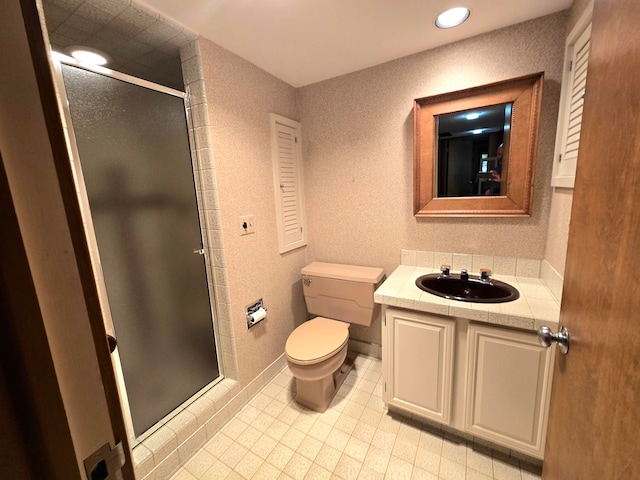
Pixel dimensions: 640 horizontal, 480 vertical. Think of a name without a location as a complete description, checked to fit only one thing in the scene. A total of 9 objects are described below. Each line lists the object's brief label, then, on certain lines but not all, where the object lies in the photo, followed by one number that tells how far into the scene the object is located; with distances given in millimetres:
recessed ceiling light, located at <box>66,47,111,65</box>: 1411
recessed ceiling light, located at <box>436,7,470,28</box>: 1364
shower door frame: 1032
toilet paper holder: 1853
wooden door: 521
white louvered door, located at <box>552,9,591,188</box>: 1184
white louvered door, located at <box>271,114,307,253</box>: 2053
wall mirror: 1521
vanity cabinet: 1245
